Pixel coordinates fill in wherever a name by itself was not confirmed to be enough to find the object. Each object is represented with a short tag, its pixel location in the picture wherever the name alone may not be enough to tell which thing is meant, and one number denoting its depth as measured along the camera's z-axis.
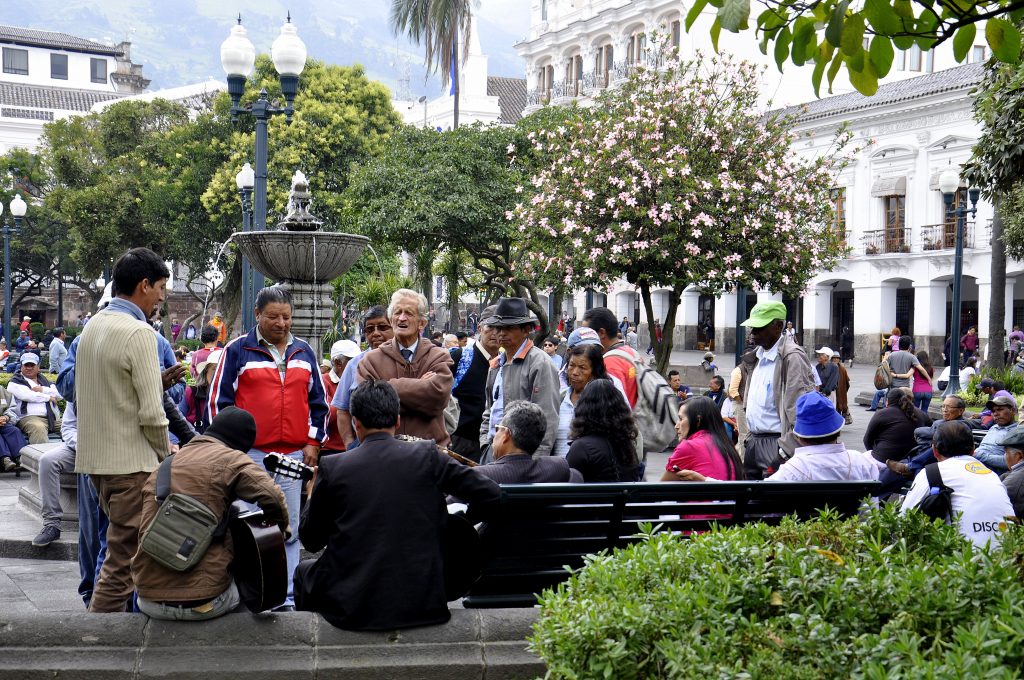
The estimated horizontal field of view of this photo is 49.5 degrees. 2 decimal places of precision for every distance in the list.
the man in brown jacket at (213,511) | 4.65
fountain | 10.23
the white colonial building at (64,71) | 71.00
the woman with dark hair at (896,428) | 9.19
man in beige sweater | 5.12
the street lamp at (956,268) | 21.38
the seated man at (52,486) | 7.50
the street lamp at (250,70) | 13.18
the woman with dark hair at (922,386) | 17.53
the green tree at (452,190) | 27.83
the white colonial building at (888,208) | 34.97
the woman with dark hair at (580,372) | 6.79
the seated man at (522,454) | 5.45
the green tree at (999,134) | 13.14
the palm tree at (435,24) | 36.81
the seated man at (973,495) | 5.85
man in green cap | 7.37
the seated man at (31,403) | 12.53
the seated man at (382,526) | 4.59
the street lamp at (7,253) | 27.87
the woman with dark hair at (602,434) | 5.99
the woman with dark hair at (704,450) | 6.46
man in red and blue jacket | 5.98
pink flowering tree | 17.02
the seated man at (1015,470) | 6.75
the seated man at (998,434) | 8.54
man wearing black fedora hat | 6.57
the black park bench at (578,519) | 5.07
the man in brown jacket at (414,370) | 6.24
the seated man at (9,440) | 11.95
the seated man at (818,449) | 6.47
